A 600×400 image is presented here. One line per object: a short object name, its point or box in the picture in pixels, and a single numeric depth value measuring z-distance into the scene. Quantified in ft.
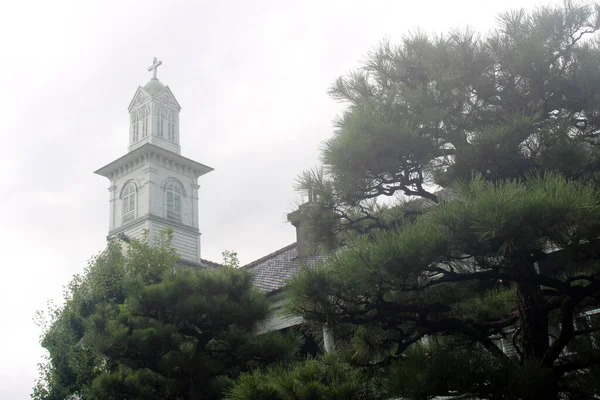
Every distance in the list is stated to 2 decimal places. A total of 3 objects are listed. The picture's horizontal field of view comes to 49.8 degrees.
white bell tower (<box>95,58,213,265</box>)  102.06
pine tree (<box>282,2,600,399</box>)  18.84
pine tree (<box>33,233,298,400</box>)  34.14
